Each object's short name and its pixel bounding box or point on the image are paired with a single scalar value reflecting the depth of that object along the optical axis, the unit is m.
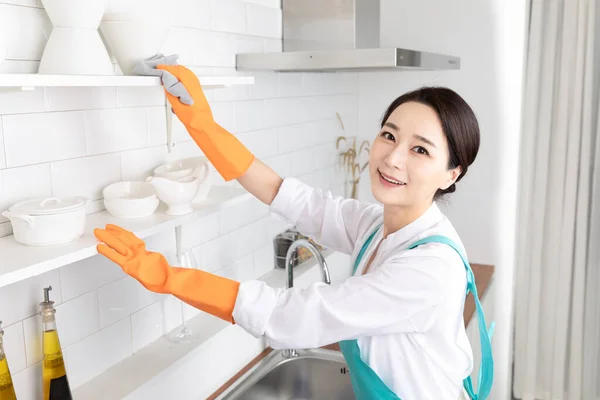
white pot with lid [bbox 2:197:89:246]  1.06
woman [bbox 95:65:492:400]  1.20
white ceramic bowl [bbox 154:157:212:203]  1.46
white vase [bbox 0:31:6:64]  0.99
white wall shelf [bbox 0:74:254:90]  0.94
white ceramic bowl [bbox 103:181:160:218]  1.30
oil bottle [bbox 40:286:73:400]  1.20
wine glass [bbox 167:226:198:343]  1.55
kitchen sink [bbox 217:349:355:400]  1.93
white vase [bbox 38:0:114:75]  1.13
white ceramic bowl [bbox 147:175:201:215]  1.33
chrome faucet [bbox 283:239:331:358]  1.79
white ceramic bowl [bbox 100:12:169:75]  1.23
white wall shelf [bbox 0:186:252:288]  0.98
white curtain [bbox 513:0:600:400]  2.69
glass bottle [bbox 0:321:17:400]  1.13
